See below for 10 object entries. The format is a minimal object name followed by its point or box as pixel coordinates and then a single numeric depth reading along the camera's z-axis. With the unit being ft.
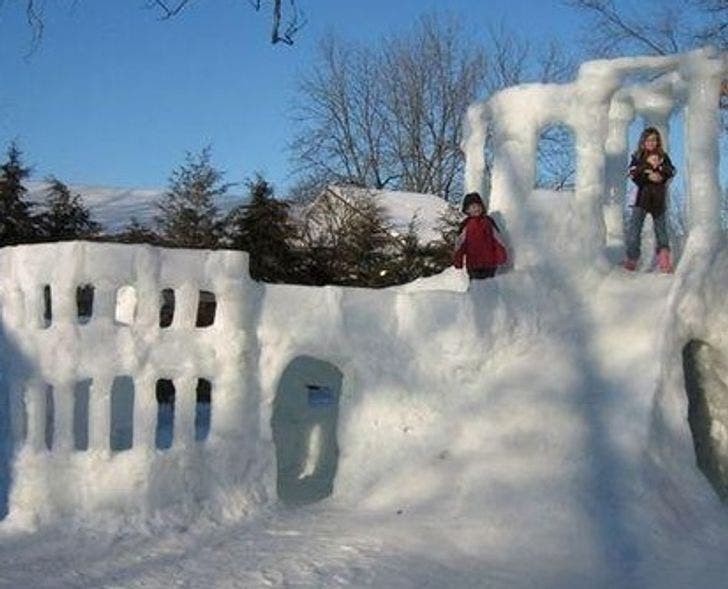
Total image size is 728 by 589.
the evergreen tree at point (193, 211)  56.44
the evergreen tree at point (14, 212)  50.98
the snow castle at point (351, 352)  21.39
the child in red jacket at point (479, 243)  26.58
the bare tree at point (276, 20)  19.06
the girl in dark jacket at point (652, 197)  28.12
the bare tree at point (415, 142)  121.08
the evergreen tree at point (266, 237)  54.44
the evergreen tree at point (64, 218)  52.90
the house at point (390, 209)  69.72
